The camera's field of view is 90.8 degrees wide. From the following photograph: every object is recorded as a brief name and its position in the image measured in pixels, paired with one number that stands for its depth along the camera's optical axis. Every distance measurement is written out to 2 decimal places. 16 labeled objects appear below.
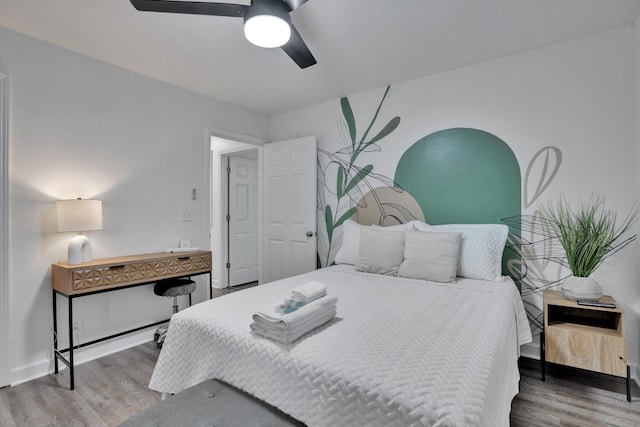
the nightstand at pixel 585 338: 1.95
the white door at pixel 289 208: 3.61
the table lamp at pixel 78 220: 2.29
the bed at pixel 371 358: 0.98
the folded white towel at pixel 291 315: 1.30
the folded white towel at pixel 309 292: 1.57
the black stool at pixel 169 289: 2.68
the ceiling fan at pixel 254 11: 1.55
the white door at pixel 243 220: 4.87
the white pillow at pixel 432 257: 2.30
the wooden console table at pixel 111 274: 2.24
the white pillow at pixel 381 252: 2.54
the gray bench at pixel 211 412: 1.11
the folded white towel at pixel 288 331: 1.30
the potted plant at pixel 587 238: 2.10
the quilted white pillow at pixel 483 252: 2.37
